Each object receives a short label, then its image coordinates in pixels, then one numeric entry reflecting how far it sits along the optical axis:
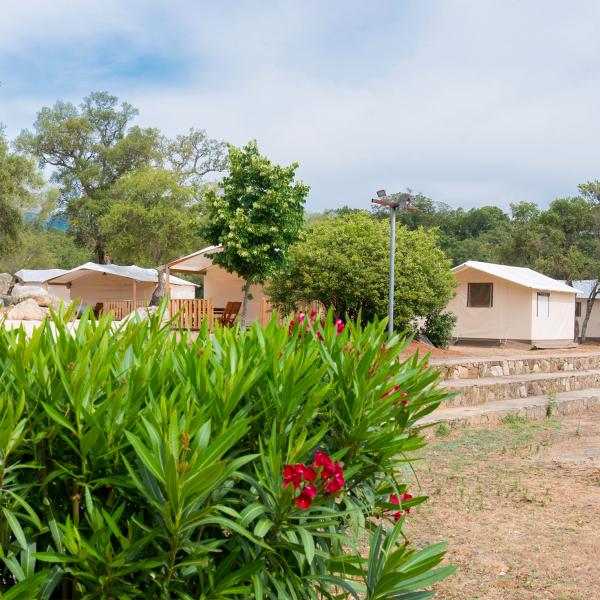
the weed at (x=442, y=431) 8.47
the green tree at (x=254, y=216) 19.75
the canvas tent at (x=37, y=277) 45.31
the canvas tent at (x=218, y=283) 23.09
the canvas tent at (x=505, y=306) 24.20
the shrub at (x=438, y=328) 20.91
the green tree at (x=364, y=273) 18.22
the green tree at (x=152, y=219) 33.00
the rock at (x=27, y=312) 23.11
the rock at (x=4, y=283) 38.57
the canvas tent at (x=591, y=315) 35.03
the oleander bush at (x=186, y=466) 1.68
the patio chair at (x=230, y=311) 19.84
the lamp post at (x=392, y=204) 14.75
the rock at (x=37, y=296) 28.29
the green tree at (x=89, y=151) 43.88
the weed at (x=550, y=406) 10.77
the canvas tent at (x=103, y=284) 32.12
